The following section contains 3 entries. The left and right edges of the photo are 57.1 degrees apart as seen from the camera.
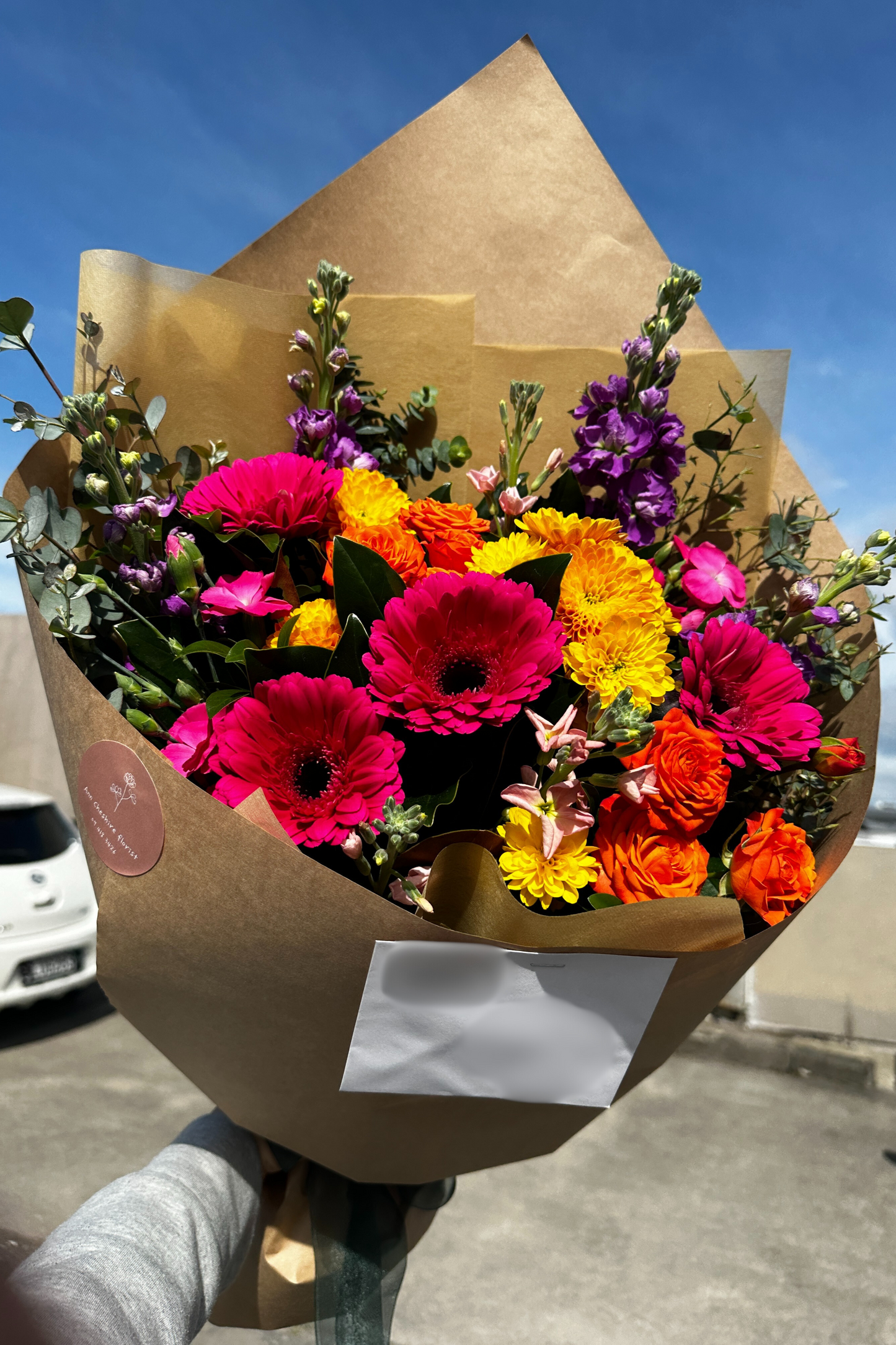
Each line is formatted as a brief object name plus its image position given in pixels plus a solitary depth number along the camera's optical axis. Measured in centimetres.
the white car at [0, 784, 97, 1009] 327
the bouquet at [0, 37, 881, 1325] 51
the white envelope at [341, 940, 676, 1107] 51
